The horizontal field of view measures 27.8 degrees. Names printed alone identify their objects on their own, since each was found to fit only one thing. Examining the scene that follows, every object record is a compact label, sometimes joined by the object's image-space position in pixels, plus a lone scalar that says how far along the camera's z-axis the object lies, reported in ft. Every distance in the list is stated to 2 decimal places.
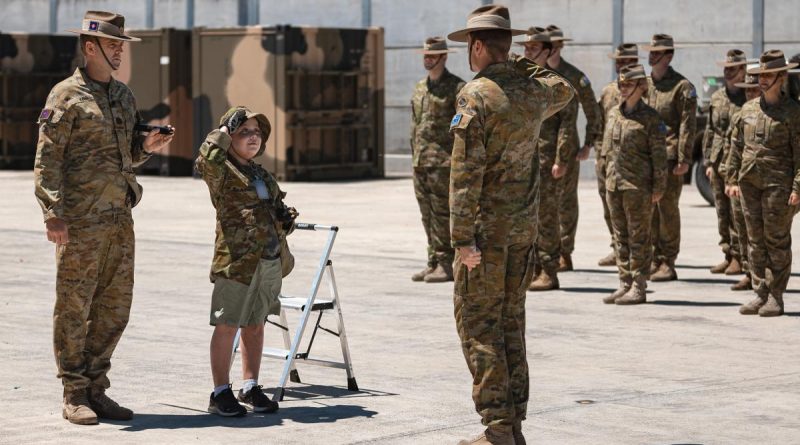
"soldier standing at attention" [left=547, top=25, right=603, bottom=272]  45.80
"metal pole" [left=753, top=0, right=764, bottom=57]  84.99
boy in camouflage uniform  27.22
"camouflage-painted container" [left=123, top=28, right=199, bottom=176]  91.66
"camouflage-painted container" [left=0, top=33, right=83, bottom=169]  97.50
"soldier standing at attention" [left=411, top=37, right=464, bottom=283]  45.42
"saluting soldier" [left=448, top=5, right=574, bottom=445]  23.90
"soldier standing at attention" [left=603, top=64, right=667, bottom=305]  42.04
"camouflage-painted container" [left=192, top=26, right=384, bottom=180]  85.76
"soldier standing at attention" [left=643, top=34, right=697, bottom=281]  46.75
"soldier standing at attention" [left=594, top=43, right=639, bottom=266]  46.85
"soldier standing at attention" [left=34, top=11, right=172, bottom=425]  26.50
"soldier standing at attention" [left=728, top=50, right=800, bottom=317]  38.75
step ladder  29.14
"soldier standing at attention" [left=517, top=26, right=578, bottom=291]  45.01
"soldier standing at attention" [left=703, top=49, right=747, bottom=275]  47.98
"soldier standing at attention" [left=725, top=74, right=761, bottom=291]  42.99
